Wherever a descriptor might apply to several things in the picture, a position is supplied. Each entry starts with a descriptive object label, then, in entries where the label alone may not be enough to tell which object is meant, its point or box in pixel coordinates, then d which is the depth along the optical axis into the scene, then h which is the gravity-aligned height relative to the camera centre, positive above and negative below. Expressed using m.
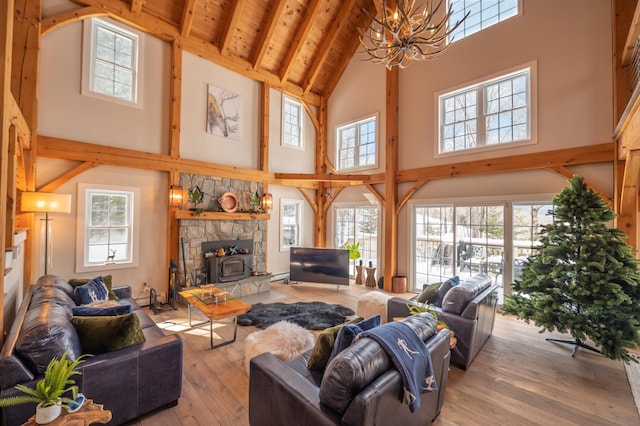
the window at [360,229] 7.36 -0.36
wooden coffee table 3.52 -1.20
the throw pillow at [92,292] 3.20 -0.93
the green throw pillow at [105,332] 2.23 -0.96
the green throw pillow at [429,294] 3.82 -1.05
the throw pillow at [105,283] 3.73 -0.95
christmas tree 3.18 -0.73
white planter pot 1.49 -1.06
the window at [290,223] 7.66 -0.22
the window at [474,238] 5.07 -0.41
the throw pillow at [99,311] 2.48 -0.88
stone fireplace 5.71 -0.26
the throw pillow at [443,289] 3.73 -0.95
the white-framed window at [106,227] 4.68 -0.25
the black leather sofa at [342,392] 1.55 -1.07
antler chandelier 3.04 +2.08
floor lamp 3.62 +0.10
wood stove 5.89 -0.98
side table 1.51 -1.12
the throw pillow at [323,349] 2.11 -1.00
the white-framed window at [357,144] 7.34 +1.94
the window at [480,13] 5.33 +4.00
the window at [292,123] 7.70 +2.56
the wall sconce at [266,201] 6.94 +0.34
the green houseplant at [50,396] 1.48 -0.96
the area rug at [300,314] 4.46 -1.68
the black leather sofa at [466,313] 3.18 -1.14
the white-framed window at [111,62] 4.73 +2.64
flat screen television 6.57 -1.17
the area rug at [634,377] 2.74 -1.69
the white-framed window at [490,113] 5.08 +2.03
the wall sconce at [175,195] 5.47 +0.36
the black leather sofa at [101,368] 1.79 -1.15
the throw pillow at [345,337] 1.98 -0.84
